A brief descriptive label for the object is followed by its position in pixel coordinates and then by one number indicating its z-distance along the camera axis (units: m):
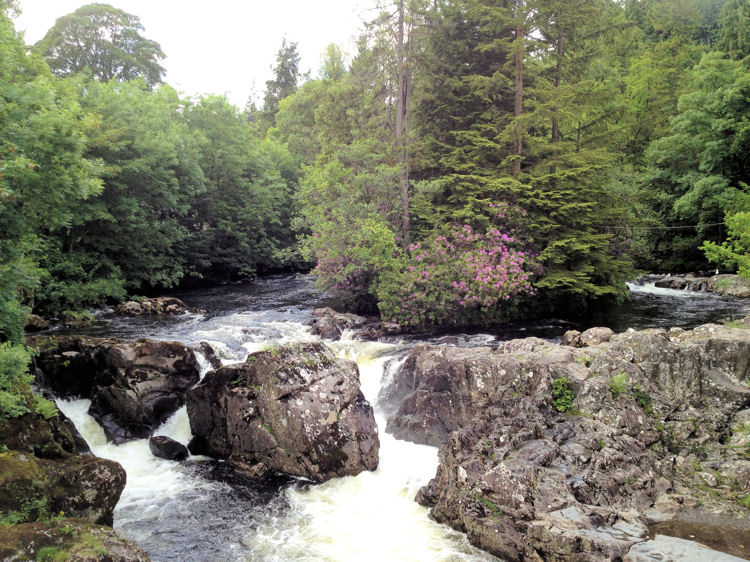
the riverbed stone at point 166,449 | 9.75
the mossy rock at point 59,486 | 6.22
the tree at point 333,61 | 33.38
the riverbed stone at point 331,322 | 15.38
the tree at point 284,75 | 55.59
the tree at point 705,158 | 23.70
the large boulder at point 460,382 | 9.34
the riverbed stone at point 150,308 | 18.52
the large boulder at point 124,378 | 10.37
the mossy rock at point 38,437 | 7.34
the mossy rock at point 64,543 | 5.27
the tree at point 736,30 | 33.78
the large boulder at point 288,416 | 9.15
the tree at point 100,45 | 34.25
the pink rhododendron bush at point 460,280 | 16.02
